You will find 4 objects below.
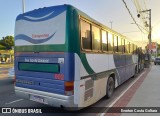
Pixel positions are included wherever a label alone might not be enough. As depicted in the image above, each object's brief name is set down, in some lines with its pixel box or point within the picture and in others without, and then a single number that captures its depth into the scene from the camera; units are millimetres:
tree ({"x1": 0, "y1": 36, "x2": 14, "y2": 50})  70812
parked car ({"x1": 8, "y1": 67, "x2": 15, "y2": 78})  13594
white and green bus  5465
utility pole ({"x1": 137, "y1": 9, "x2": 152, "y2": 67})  34850
